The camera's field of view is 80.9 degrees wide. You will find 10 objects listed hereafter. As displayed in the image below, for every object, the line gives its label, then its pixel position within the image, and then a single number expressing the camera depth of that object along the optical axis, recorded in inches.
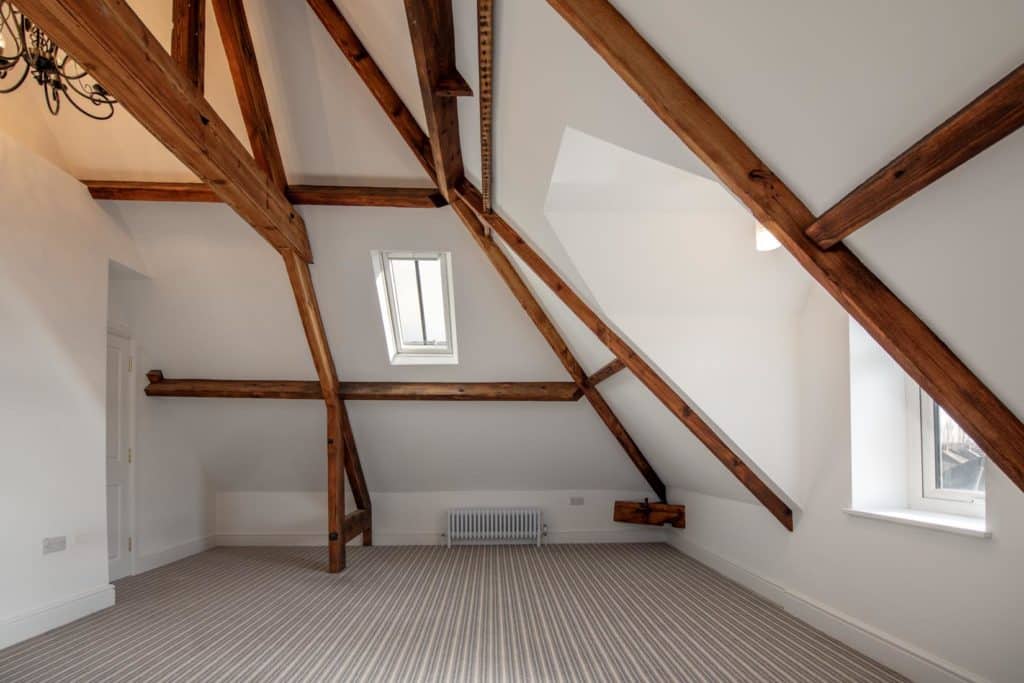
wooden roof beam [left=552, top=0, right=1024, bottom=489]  64.2
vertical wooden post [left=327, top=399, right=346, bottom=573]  201.0
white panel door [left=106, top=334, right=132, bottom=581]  191.9
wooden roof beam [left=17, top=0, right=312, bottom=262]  77.8
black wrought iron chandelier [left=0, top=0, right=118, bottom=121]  97.7
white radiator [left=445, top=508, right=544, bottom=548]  244.2
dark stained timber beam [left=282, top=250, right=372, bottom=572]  184.2
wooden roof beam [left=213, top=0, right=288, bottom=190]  135.6
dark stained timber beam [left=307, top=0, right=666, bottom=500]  139.3
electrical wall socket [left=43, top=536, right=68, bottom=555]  144.7
